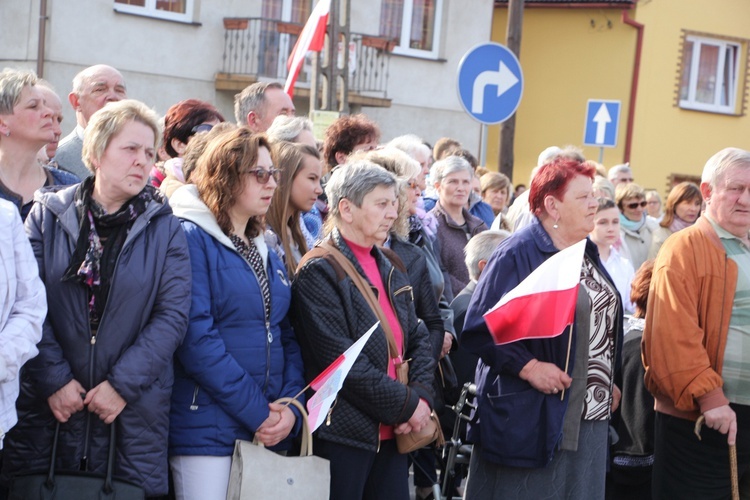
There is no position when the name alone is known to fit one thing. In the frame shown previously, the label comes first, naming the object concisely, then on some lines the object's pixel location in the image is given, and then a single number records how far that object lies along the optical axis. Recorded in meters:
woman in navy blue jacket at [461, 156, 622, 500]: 5.49
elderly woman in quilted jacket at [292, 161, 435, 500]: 5.16
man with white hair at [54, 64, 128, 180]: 6.89
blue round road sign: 9.84
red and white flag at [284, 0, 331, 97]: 10.57
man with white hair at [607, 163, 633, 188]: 13.29
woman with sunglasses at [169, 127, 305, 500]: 4.72
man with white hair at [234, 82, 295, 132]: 7.27
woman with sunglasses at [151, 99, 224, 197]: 6.18
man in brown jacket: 5.84
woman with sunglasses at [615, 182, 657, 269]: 10.98
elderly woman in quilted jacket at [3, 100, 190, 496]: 4.43
